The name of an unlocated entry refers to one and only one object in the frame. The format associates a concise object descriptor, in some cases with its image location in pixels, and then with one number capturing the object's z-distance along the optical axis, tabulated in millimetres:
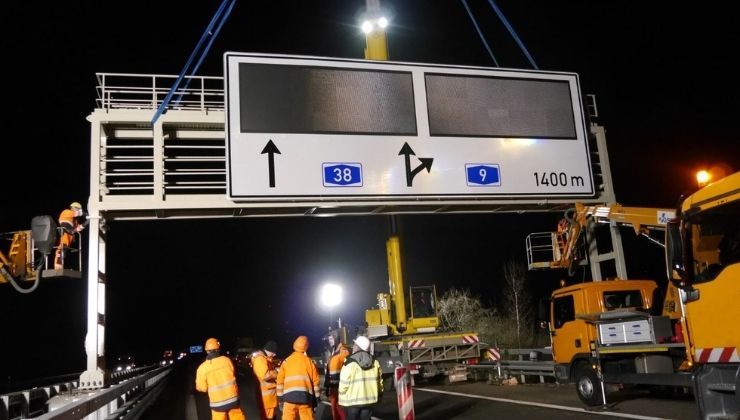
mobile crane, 18797
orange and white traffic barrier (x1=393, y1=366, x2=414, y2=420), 8289
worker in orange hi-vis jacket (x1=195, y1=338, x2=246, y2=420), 8195
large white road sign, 10242
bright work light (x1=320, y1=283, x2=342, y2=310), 18906
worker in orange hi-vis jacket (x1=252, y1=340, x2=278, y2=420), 9219
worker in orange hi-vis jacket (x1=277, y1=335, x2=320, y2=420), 8414
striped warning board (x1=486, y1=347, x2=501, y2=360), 18453
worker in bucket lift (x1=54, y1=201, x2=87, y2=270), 12602
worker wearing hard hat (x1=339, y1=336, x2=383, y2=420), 7832
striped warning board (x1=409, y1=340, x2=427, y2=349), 18688
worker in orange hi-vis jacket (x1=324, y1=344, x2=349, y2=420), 9734
